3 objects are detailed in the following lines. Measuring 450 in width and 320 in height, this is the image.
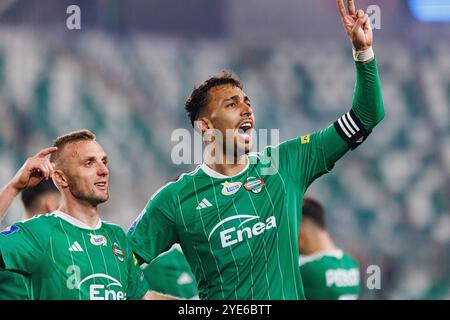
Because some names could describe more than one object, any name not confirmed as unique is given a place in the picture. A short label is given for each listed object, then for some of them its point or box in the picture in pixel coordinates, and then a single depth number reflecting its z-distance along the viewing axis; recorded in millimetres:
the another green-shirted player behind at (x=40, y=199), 10148
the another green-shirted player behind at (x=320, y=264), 11109
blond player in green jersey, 7078
